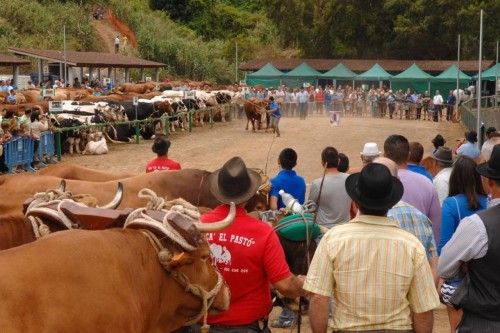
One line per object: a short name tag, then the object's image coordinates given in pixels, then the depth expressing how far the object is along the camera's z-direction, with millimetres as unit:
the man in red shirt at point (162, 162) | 10939
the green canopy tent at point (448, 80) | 49406
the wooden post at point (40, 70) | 40938
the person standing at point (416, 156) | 8383
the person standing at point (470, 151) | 9227
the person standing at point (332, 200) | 7805
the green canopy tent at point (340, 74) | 52812
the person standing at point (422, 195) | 6875
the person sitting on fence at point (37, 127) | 20781
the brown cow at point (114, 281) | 3486
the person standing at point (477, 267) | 4371
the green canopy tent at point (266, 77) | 54547
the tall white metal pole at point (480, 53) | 13166
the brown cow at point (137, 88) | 39875
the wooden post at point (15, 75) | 38000
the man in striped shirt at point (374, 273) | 4012
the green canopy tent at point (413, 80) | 50469
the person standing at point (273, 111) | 32062
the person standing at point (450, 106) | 41281
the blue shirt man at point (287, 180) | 8969
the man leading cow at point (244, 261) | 4543
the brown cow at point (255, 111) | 33253
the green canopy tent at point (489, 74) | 45656
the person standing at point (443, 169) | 8445
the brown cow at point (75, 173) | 10828
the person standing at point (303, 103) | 43250
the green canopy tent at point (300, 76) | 54094
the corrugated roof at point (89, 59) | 39031
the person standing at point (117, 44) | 54875
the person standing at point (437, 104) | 41316
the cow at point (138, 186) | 8891
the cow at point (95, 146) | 24141
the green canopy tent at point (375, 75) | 51219
